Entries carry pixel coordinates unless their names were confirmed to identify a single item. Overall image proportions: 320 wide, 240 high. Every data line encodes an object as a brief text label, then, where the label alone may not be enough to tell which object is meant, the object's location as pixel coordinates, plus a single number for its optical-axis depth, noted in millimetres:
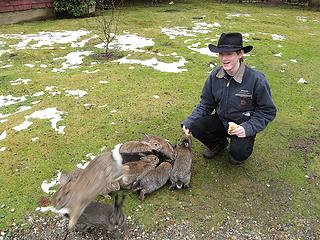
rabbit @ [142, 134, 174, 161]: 2954
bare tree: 6810
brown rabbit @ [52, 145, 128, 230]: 1980
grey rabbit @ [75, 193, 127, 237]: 2322
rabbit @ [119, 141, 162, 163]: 2903
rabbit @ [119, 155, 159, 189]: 2738
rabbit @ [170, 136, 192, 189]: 2811
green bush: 9228
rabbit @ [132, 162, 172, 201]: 2733
